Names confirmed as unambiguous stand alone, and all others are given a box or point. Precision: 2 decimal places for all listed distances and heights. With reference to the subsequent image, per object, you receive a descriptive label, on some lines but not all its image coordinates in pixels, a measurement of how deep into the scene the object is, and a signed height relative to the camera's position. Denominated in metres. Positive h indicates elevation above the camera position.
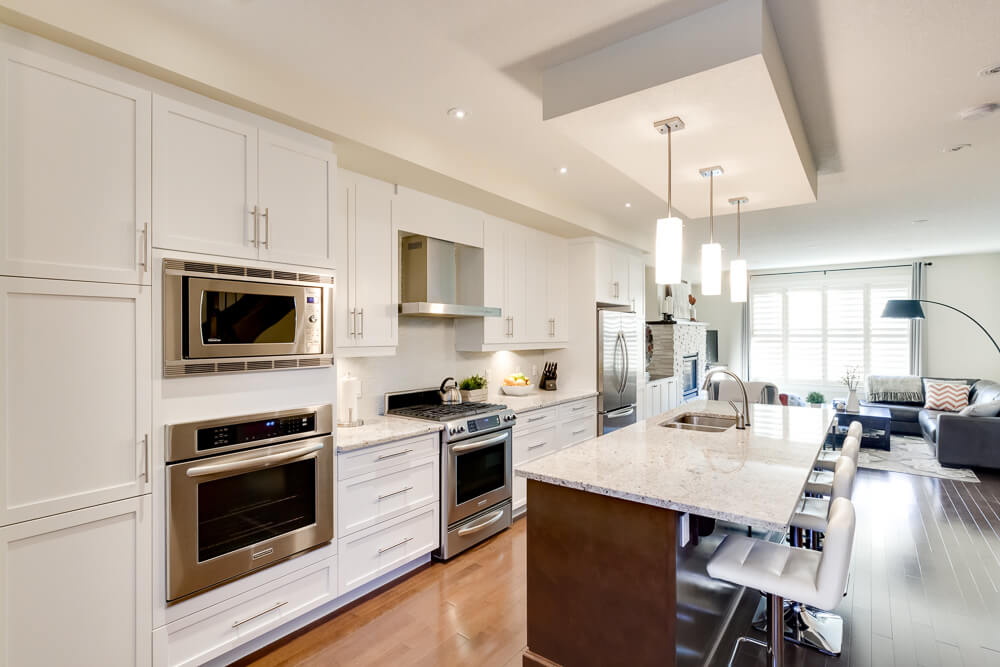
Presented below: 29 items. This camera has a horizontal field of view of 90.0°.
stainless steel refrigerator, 4.82 -0.32
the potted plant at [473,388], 4.01 -0.42
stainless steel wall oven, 1.93 -0.67
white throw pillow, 5.16 -0.79
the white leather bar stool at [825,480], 2.36 -0.80
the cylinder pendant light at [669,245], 2.04 +0.37
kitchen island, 1.74 -0.73
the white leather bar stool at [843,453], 2.40 -0.56
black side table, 5.94 -1.13
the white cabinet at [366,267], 2.88 +0.42
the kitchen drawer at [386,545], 2.57 -1.16
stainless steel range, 3.12 -0.86
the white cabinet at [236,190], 1.92 +0.63
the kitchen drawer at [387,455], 2.56 -0.66
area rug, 5.05 -1.39
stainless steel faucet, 2.96 -0.50
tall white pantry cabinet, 1.58 -0.09
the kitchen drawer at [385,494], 2.56 -0.87
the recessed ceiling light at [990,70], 2.07 +1.11
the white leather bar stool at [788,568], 1.58 -0.82
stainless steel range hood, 3.34 +0.40
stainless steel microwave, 1.94 +0.08
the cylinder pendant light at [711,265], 2.70 +0.38
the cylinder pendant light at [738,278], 3.30 +0.39
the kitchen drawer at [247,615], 1.97 -1.20
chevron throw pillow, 6.40 -0.80
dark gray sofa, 5.06 -1.09
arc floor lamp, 6.56 +0.34
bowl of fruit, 4.47 -0.45
